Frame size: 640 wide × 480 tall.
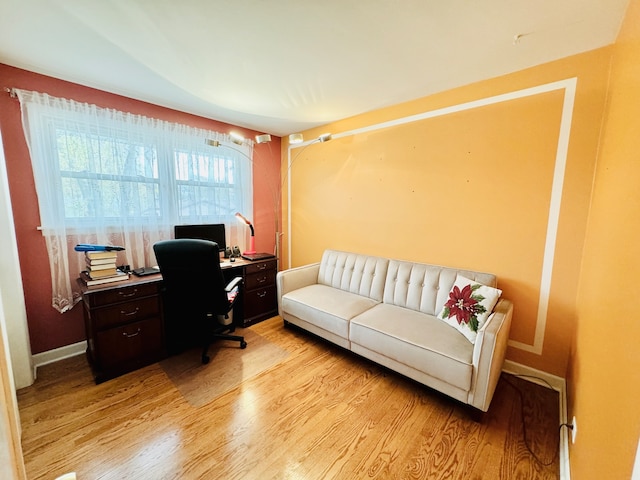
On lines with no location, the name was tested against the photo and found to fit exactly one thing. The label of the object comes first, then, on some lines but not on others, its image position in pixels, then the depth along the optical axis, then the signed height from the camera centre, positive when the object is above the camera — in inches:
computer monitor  104.0 -10.1
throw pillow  69.1 -27.1
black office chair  76.7 -26.0
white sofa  61.8 -35.3
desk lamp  125.4 -12.4
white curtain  79.4 +11.1
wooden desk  75.0 -37.9
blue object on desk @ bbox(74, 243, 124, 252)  76.4 -12.9
